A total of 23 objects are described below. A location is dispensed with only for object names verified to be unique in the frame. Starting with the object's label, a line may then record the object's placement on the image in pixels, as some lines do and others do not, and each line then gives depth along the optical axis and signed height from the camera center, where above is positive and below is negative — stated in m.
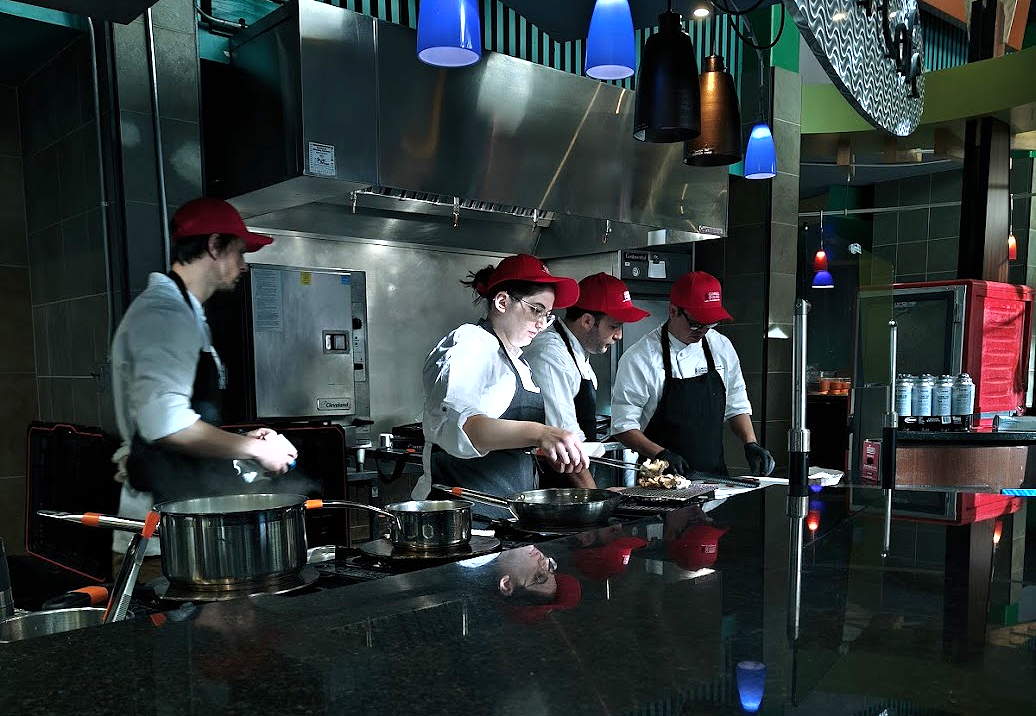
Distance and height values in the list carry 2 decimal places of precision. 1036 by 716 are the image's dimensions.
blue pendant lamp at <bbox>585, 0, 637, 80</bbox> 2.36 +0.78
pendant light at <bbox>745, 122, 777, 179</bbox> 3.79 +0.67
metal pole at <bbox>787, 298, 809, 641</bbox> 1.50 -0.30
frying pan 1.64 -0.45
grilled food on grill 2.26 -0.54
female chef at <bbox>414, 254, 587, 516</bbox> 2.42 -0.34
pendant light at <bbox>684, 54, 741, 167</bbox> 2.30 +0.52
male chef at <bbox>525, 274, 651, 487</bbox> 2.96 -0.21
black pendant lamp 1.90 +0.52
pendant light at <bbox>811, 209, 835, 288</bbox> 9.17 +0.25
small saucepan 1.42 -0.42
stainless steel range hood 2.90 +0.62
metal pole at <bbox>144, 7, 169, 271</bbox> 2.94 +0.68
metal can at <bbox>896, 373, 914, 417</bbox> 4.02 -0.53
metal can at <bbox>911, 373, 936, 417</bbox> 4.02 -0.53
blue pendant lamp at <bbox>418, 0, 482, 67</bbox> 2.30 +0.79
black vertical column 4.74 +0.64
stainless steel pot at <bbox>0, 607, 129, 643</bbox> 1.03 -0.45
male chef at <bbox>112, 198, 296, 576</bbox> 2.61 -0.28
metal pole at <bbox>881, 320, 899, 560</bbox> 1.87 -0.40
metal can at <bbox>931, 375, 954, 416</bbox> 4.02 -0.53
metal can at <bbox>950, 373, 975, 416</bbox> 4.12 -0.56
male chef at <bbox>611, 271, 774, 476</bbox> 3.59 -0.44
